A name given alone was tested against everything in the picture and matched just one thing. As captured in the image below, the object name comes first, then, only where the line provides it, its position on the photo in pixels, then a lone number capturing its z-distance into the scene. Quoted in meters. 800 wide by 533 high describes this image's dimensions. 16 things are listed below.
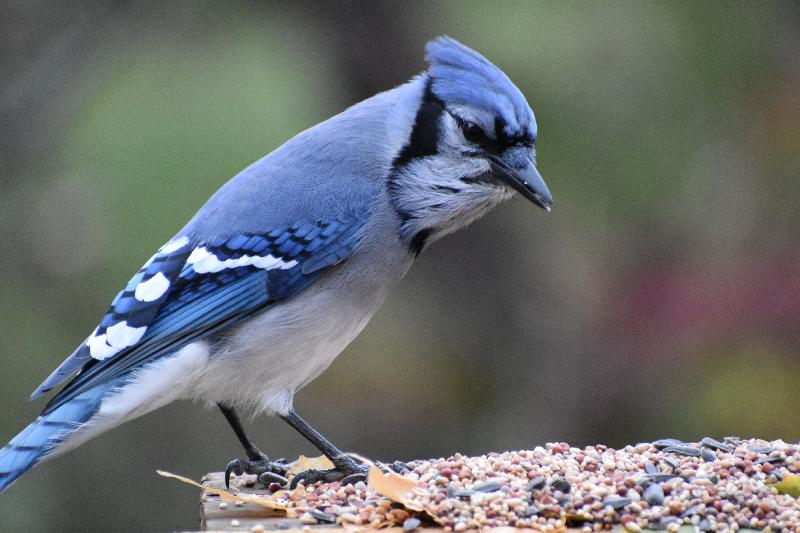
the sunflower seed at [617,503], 4.04
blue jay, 5.21
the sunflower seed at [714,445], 4.93
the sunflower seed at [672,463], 4.58
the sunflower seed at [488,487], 4.26
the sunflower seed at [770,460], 4.54
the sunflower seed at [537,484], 4.24
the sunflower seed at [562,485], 4.22
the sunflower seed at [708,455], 4.74
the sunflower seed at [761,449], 4.72
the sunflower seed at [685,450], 4.82
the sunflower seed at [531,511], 4.06
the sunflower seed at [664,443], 5.00
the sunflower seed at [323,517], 4.19
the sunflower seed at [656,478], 4.31
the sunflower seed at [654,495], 4.10
